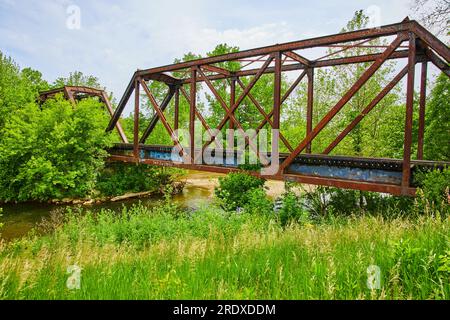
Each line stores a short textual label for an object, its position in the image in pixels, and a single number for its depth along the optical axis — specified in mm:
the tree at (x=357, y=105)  11617
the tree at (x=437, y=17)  6893
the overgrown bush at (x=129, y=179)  17984
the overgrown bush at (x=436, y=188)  5512
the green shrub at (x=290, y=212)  8312
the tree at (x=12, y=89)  19469
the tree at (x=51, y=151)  15266
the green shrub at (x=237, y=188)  10242
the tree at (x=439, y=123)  9562
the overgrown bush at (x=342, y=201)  9680
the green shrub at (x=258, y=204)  8984
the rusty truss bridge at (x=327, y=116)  7324
